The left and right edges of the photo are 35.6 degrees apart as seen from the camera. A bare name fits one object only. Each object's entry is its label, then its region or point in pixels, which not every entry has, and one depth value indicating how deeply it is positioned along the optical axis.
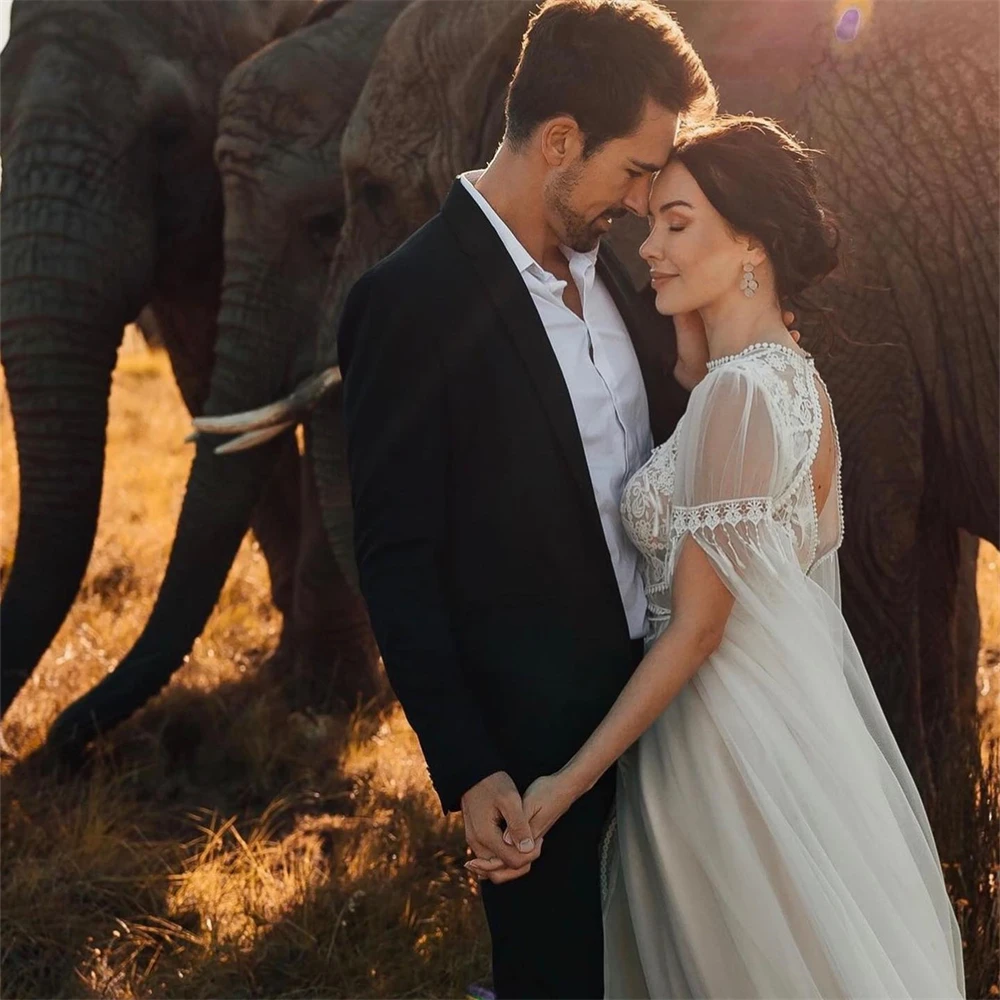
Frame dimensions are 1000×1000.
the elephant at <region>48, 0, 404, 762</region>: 5.27
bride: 2.45
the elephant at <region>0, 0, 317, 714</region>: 5.32
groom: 2.47
